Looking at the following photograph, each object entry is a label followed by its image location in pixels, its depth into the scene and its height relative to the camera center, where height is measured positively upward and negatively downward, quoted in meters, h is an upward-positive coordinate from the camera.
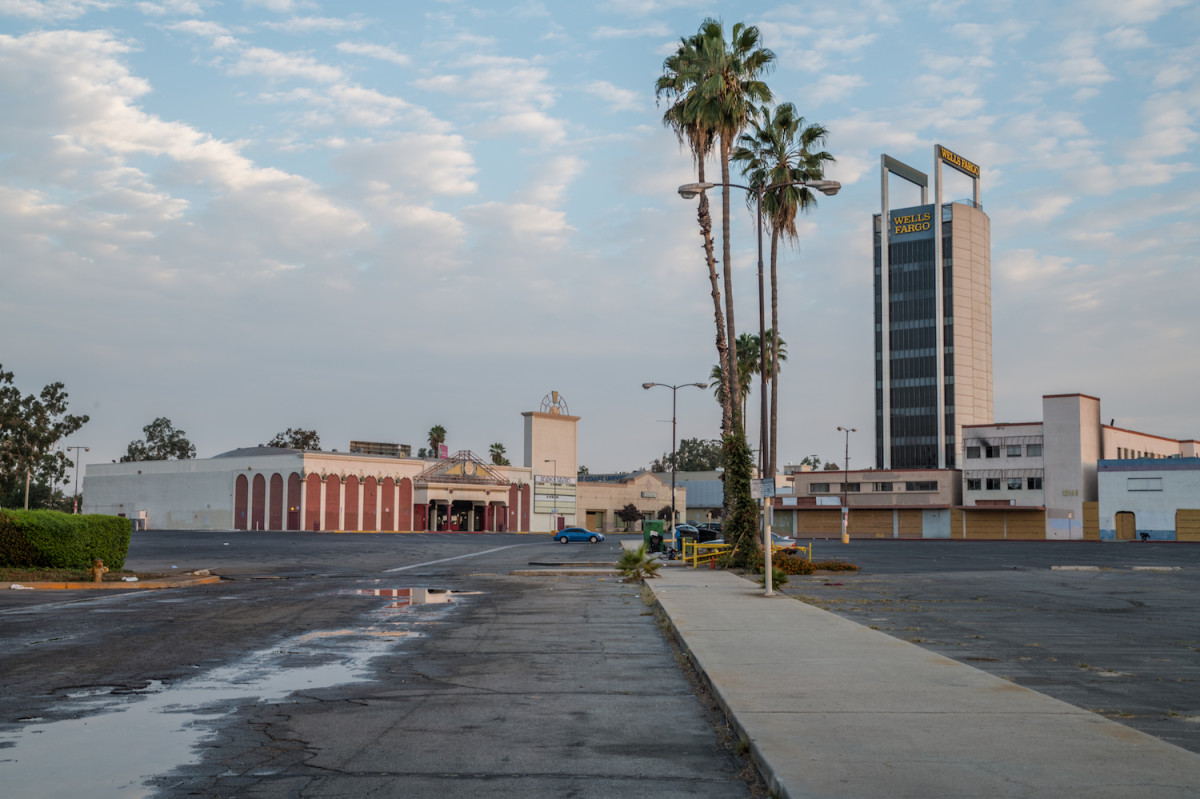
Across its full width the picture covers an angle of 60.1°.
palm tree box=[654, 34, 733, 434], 39.22 +14.14
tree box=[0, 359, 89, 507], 90.06 +3.93
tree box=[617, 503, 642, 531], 140.38 -4.37
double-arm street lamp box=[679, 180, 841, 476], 27.17 +7.12
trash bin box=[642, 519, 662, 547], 57.54 -2.55
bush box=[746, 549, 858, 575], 32.20 -2.58
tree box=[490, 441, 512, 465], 164.74 +4.25
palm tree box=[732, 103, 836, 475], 43.53 +13.62
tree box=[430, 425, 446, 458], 153.21 +6.62
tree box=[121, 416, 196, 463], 162.12 +5.41
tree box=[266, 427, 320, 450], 158.62 +6.15
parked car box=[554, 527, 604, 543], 80.62 -4.18
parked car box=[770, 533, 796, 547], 49.41 -2.85
